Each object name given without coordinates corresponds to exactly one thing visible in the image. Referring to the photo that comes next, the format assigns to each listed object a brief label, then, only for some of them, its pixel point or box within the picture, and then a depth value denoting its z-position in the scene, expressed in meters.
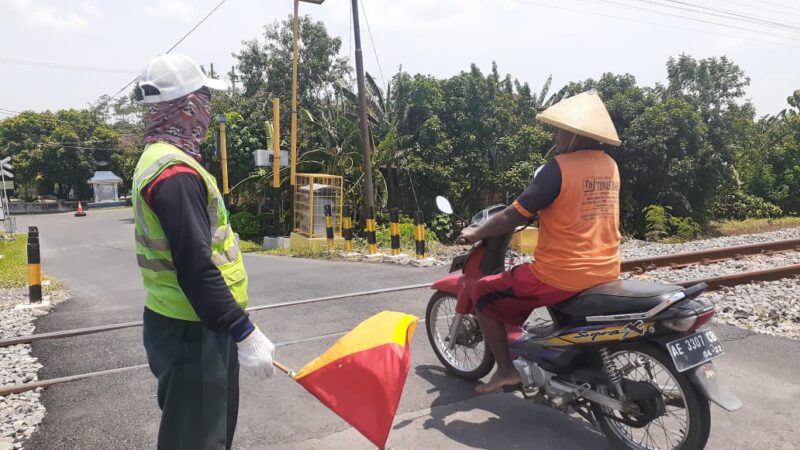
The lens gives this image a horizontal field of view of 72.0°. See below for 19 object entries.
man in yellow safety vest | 1.92
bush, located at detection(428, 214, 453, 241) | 19.36
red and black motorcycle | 2.75
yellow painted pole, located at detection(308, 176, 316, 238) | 15.99
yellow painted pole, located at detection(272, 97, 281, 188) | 15.59
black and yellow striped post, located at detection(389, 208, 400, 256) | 11.12
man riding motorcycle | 3.02
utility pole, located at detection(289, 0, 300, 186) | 15.70
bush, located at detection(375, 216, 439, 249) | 16.29
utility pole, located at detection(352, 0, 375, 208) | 15.41
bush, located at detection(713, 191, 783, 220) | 24.38
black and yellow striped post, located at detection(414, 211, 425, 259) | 10.56
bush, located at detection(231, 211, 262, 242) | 22.00
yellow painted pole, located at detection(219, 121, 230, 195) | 14.27
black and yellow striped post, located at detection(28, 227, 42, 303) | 7.61
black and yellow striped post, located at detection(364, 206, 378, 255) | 11.70
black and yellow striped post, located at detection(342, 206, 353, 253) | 12.70
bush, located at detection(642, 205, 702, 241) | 18.11
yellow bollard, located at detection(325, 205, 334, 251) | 13.34
